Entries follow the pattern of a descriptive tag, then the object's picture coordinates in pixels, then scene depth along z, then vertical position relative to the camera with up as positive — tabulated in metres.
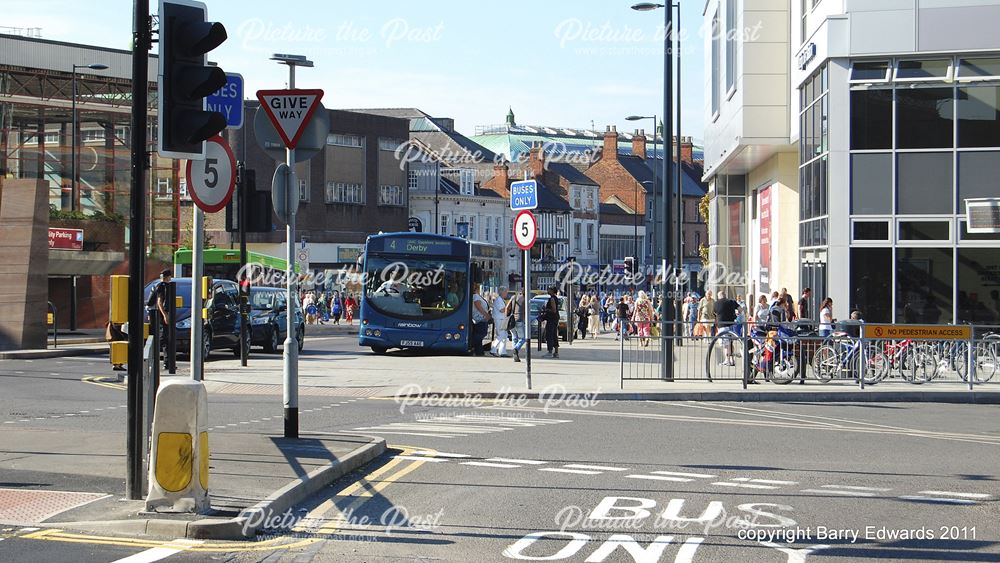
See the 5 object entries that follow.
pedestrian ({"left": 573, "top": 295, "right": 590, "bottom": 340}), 47.01 -0.74
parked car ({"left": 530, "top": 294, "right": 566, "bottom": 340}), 42.76 -0.46
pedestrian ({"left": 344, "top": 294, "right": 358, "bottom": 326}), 63.41 -0.43
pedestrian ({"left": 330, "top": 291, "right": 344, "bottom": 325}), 62.65 -0.42
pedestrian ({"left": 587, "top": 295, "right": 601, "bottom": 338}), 50.25 -0.74
